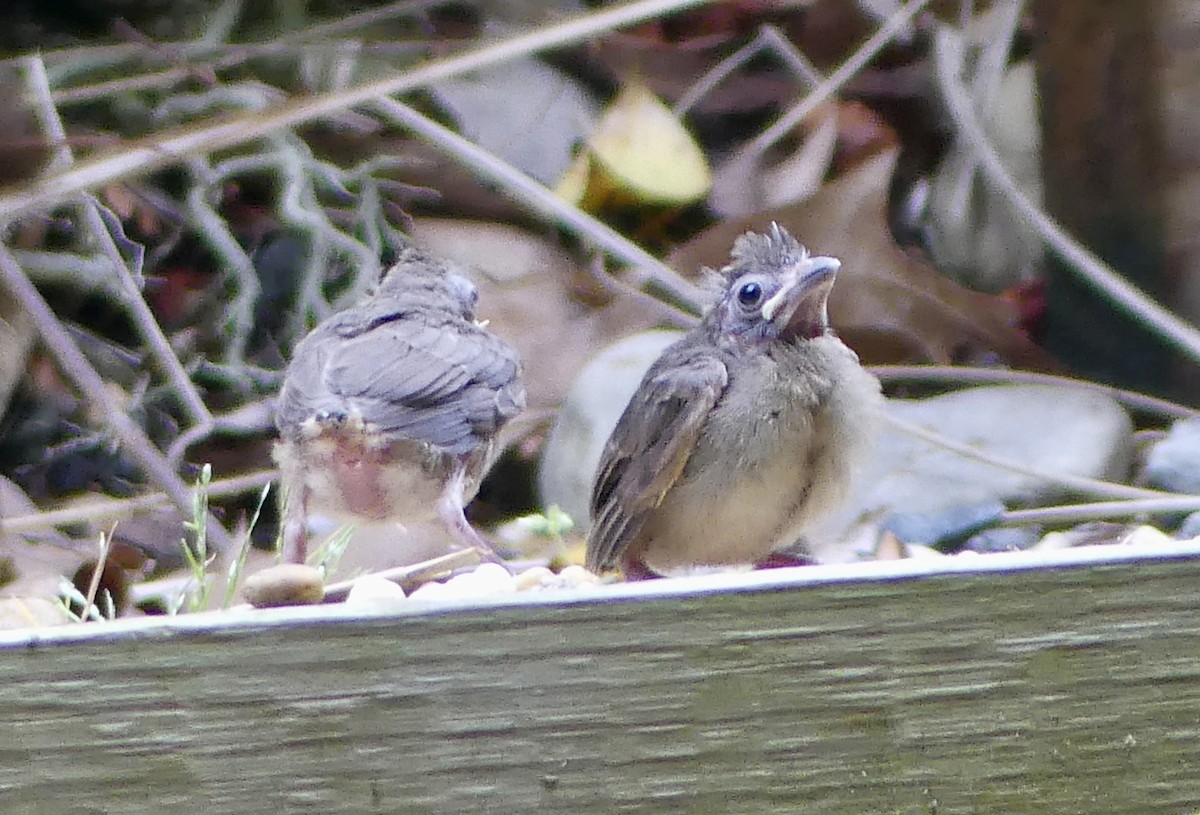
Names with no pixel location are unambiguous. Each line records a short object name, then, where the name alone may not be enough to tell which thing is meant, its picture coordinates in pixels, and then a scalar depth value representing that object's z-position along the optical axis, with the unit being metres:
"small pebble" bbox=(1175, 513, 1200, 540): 4.80
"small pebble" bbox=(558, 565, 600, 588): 3.93
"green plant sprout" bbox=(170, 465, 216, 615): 3.55
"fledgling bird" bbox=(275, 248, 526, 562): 5.90
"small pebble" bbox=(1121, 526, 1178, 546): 4.19
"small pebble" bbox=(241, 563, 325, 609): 3.10
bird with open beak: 4.82
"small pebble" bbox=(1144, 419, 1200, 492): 5.69
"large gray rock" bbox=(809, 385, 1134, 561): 6.02
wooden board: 2.61
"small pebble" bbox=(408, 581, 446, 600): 2.69
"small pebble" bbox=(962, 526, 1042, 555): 5.01
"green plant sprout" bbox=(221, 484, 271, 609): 3.71
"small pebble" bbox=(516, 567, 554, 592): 3.76
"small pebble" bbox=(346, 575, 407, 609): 3.69
